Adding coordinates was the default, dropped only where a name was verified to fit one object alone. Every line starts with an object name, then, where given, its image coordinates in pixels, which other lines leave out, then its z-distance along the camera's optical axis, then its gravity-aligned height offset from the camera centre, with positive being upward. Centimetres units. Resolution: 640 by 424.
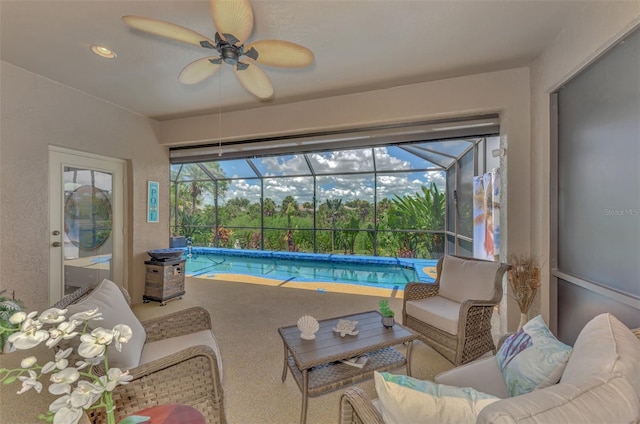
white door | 317 -10
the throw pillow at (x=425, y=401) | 84 -60
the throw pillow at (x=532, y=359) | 108 -63
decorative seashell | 198 -84
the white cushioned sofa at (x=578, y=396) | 66 -49
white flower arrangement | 63 -37
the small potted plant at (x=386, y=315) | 215 -82
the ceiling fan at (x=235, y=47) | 156 +111
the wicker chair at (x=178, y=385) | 134 -88
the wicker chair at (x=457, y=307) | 226 -88
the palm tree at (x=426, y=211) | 686 +4
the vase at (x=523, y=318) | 259 -100
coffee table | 173 -92
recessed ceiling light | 242 +146
